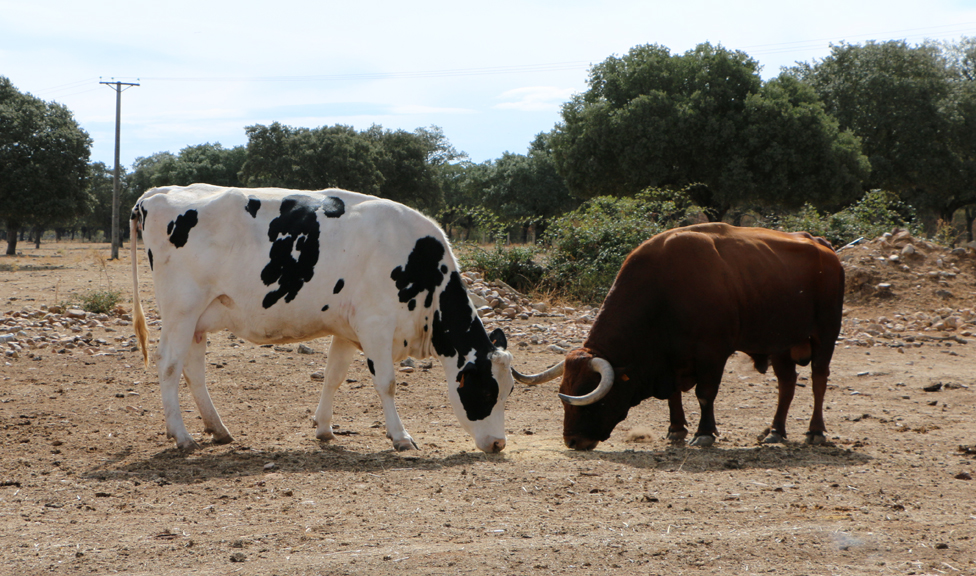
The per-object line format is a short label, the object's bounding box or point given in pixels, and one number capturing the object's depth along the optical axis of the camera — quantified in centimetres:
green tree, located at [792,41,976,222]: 3494
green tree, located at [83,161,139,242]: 7000
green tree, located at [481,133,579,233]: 5469
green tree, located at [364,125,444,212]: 5247
